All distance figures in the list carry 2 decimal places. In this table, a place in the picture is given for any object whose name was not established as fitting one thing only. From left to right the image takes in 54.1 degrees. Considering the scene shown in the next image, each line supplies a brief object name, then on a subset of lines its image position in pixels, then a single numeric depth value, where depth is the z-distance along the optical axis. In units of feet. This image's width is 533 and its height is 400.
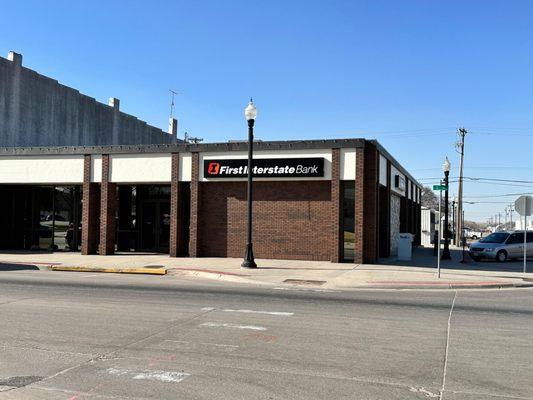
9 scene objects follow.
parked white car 84.58
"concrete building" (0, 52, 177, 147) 104.17
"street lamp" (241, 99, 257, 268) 60.29
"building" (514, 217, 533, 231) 278.26
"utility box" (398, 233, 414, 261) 75.92
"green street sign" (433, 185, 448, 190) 60.23
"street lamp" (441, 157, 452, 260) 81.66
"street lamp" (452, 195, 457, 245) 189.41
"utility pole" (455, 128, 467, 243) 159.63
